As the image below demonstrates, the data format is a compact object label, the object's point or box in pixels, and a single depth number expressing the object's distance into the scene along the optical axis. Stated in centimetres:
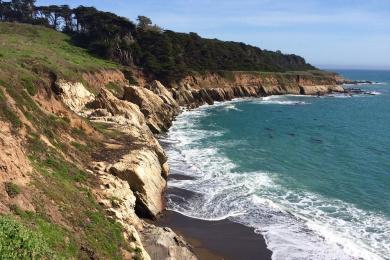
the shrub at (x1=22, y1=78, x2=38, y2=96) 3183
